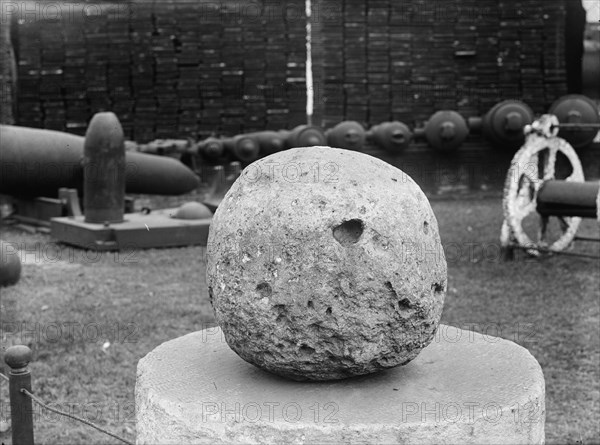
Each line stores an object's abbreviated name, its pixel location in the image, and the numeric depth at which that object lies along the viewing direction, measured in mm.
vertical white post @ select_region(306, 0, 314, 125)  12883
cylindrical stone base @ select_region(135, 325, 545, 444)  2543
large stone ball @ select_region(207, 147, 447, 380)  2666
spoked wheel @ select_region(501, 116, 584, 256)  7590
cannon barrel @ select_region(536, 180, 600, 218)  7145
